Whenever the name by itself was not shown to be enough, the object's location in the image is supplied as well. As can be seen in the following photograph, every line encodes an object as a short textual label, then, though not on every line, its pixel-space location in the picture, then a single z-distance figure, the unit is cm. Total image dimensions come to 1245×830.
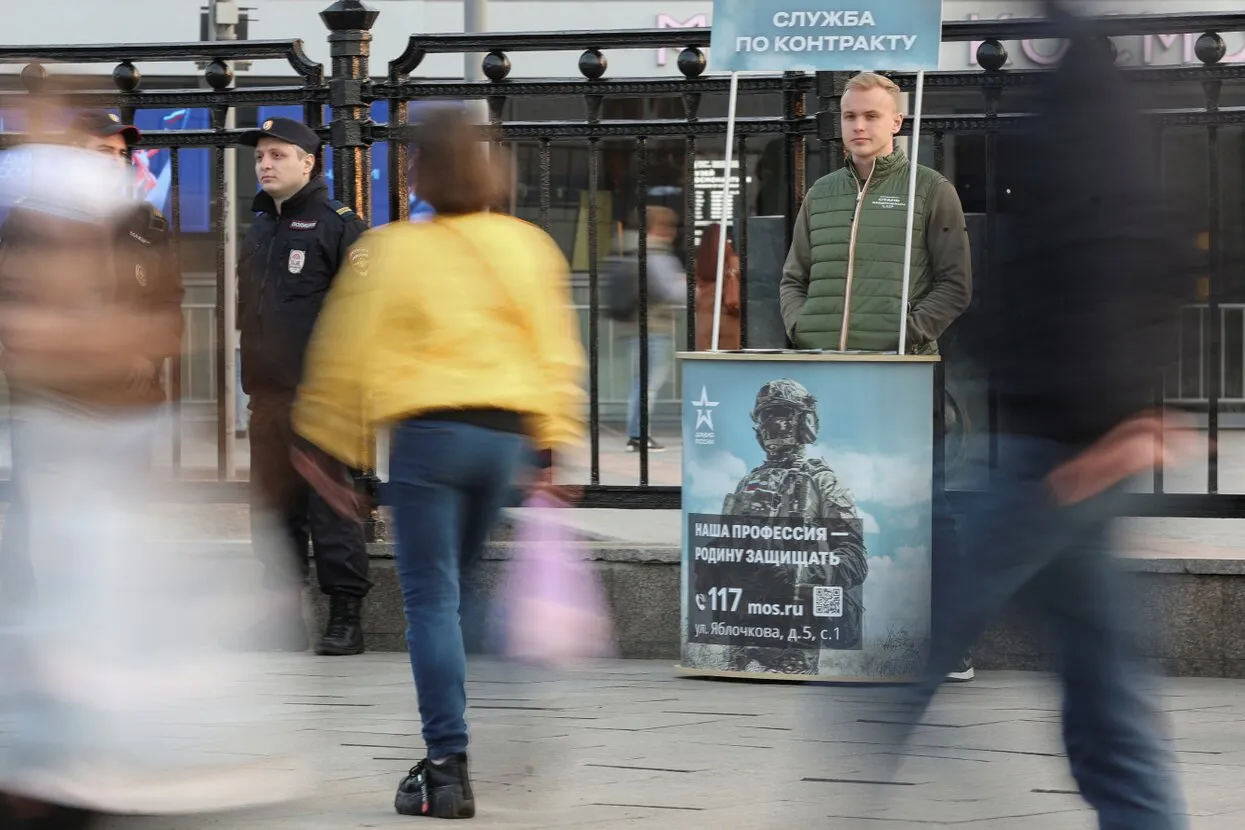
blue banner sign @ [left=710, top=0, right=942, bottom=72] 1274
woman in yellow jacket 937
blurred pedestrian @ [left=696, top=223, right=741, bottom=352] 1577
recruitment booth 1261
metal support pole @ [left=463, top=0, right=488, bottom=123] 2482
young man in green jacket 1294
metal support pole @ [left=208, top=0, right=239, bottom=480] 1563
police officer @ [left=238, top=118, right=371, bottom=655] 1439
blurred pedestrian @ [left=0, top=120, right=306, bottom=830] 846
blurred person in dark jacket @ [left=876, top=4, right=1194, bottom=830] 712
